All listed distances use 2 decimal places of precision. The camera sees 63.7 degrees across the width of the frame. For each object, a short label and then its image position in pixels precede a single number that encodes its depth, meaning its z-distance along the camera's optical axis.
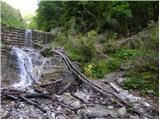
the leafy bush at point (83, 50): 3.69
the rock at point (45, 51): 3.92
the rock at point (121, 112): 2.28
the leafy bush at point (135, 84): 2.94
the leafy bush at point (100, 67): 3.35
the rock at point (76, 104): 2.39
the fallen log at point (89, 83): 2.49
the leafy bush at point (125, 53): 3.85
